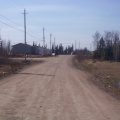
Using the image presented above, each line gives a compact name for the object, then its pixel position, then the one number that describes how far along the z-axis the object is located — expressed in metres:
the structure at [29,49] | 113.25
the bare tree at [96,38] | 89.69
